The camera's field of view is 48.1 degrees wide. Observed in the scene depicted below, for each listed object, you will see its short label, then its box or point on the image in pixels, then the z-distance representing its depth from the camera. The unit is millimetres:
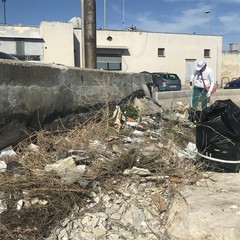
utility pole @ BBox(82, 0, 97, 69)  6411
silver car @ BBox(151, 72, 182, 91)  19161
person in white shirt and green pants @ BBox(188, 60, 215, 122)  6087
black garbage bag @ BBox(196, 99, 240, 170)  3379
